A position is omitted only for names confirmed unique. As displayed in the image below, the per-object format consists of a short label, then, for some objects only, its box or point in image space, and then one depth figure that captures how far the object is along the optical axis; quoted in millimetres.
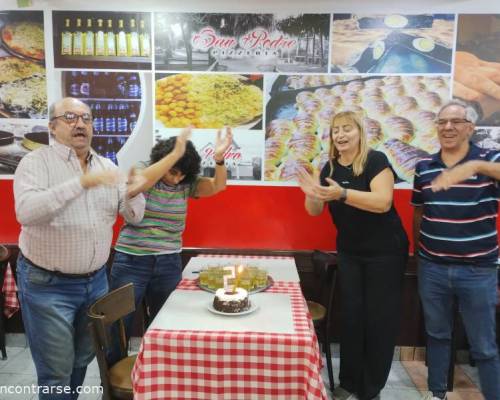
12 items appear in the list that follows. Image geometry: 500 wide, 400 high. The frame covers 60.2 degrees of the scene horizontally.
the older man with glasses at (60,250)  1965
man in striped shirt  2342
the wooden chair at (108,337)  1830
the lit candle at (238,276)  1997
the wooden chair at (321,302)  2901
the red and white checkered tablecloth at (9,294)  3237
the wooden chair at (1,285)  3059
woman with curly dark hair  2395
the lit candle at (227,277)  1956
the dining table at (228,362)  1626
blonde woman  2410
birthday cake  1855
